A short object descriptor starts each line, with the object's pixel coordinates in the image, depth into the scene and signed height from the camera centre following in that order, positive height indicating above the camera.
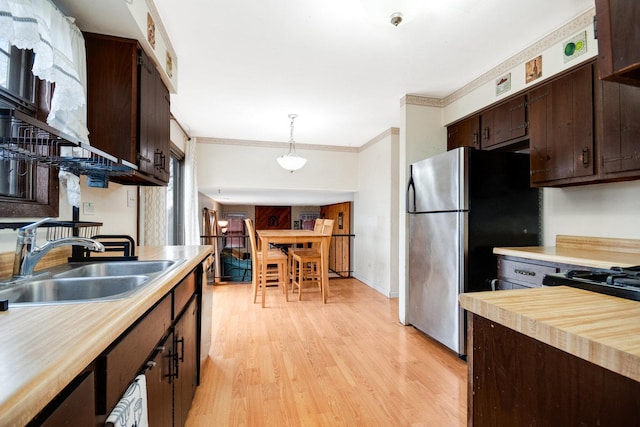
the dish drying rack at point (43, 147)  0.86 +0.25
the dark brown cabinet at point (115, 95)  1.59 +0.67
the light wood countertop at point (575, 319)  0.48 -0.21
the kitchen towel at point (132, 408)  0.66 -0.45
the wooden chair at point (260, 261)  3.75 -0.55
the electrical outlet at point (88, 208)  1.75 +0.06
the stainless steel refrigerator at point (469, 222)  2.25 -0.03
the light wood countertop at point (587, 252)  1.58 -0.22
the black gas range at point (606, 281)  0.75 -0.18
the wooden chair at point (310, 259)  3.89 -0.54
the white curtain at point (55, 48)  0.95 +0.61
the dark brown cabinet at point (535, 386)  0.55 -0.36
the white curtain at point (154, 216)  2.85 +0.02
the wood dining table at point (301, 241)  3.67 -0.29
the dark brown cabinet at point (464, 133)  2.78 +0.84
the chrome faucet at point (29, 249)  1.02 -0.11
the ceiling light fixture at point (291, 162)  3.71 +0.72
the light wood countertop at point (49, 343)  0.41 -0.23
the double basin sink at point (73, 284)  0.98 -0.25
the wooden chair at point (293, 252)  4.34 -0.49
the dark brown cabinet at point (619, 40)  0.70 +0.44
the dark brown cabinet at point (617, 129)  1.63 +0.51
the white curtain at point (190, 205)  4.12 +0.19
